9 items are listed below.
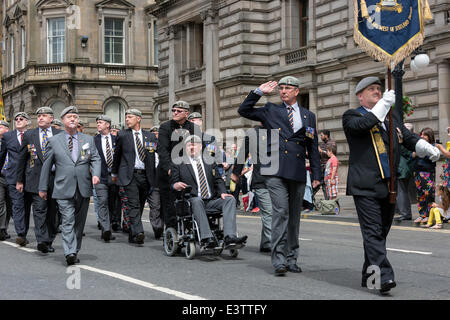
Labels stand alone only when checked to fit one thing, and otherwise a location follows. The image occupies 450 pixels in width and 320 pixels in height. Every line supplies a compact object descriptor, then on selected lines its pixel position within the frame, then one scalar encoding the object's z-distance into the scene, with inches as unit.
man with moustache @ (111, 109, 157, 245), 479.8
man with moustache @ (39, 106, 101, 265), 378.6
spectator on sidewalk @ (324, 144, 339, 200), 736.3
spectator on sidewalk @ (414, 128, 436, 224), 585.9
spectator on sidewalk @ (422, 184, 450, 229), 573.0
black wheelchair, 388.8
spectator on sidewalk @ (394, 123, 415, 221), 618.8
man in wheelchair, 380.8
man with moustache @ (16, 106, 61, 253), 428.8
